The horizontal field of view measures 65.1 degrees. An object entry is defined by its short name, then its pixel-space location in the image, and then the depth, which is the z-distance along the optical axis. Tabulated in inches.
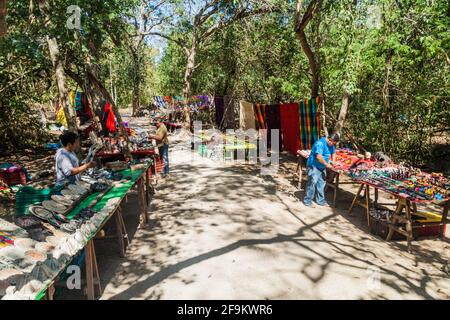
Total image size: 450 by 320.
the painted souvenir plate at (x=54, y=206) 156.1
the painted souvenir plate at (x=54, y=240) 129.0
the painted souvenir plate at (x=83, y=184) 197.6
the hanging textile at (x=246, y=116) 471.9
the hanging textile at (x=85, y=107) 576.9
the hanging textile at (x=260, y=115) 428.8
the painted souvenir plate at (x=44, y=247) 122.0
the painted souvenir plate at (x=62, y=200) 168.5
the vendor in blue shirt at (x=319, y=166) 269.6
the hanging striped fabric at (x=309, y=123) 359.6
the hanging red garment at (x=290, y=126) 389.4
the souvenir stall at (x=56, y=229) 102.4
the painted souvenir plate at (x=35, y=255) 115.2
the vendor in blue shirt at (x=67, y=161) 199.0
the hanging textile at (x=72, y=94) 548.0
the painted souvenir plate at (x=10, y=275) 100.3
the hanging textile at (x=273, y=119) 419.2
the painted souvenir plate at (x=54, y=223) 143.6
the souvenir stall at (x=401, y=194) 213.5
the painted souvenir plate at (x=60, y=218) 149.3
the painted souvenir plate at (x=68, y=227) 141.9
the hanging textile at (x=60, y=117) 649.1
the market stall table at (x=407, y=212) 207.9
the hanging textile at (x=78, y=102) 578.2
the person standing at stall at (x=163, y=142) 343.9
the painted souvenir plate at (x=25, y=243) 121.0
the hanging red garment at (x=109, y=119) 387.5
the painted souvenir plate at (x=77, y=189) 187.3
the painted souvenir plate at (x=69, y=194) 178.6
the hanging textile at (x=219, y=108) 682.2
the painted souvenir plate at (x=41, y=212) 144.0
